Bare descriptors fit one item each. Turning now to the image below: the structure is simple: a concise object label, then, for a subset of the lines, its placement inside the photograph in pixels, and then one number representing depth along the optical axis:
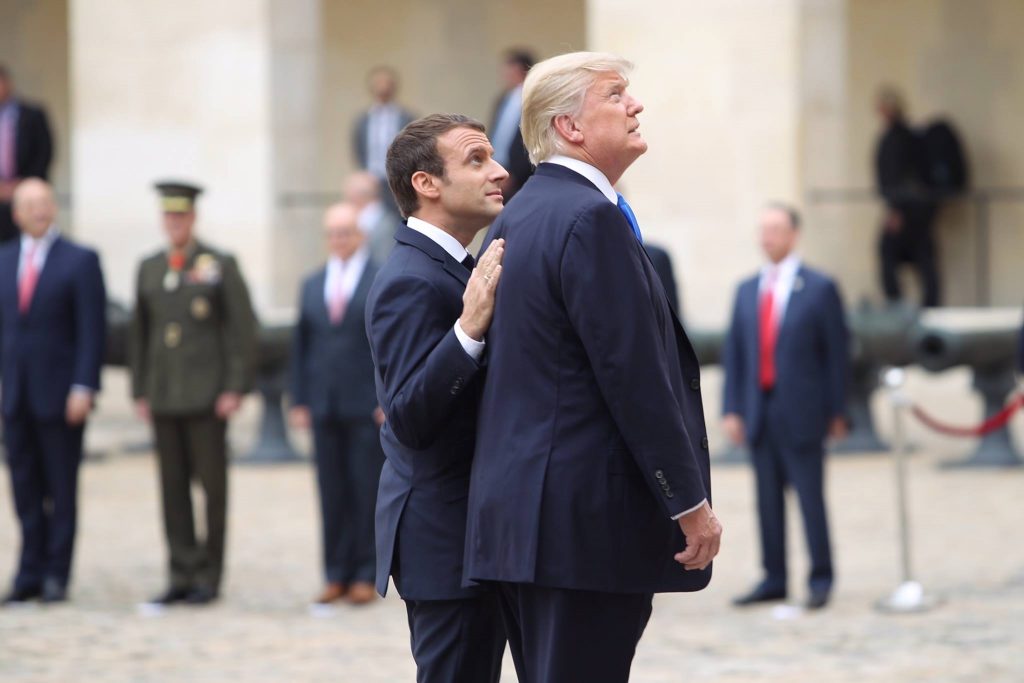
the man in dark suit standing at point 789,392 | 17.72
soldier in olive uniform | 18.44
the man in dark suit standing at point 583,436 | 8.34
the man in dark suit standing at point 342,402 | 18.39
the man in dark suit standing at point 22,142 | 36.44
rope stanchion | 17.19
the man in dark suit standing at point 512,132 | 23.80
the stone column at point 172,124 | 35.53
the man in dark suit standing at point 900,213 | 40.56
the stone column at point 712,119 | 32.09
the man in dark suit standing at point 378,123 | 35.69
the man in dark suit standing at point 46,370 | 18.47
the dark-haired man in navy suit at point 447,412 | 9.12
